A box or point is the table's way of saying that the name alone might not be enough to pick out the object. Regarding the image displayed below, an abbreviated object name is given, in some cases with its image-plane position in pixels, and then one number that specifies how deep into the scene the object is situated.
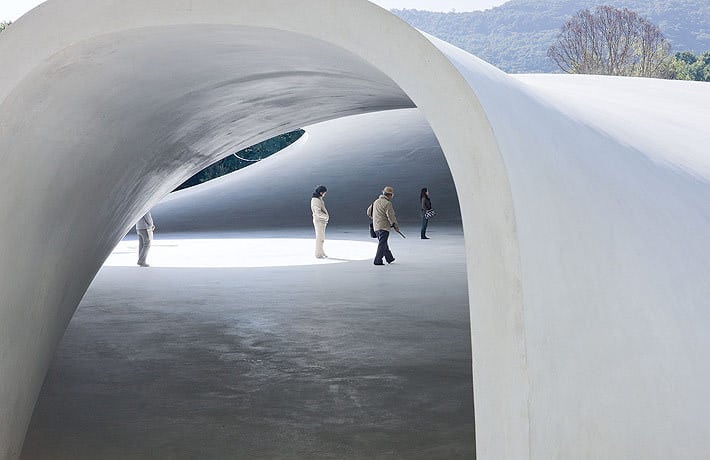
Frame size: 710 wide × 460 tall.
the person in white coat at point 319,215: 14.55
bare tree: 47.66
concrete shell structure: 3.01
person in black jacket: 18.89
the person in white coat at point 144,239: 13.62
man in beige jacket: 13.48
